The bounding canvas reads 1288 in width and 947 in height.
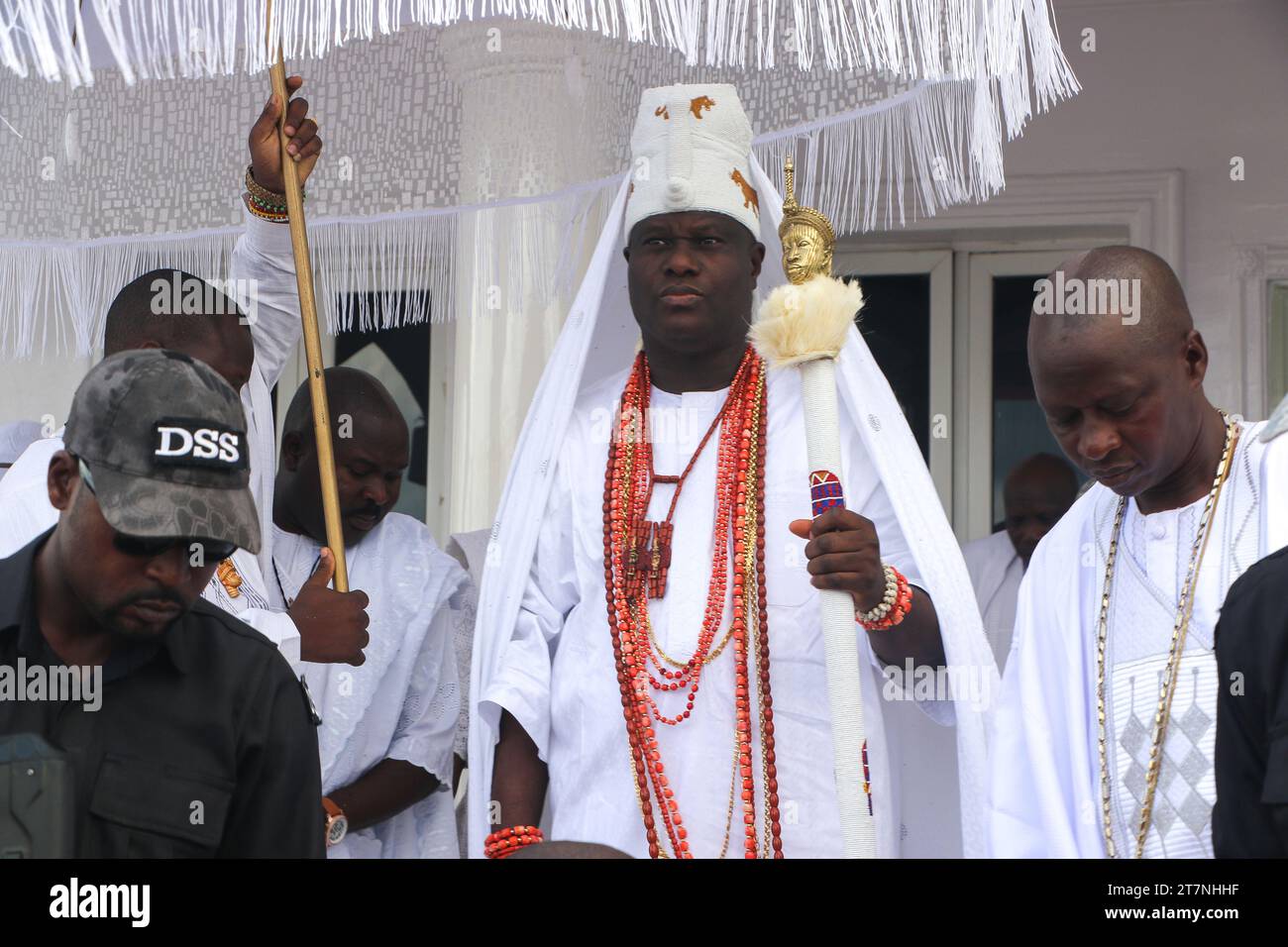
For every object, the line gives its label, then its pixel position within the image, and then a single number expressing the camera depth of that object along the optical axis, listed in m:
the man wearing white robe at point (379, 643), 4.36
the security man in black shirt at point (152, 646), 2.59
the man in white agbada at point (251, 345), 3.57
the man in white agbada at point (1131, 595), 3.14
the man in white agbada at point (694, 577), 3.78
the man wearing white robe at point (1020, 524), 5.99
